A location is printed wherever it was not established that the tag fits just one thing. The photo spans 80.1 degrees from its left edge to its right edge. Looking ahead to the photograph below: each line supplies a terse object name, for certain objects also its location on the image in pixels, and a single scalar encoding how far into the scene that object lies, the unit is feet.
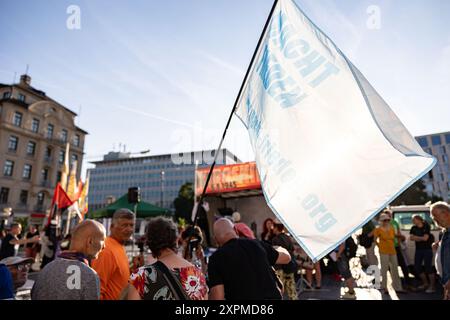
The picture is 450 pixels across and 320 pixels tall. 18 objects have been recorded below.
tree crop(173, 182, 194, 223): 146.20
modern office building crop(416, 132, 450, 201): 216.13
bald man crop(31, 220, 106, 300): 6.21
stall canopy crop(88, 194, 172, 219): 35.12
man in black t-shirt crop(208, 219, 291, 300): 7.15
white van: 25.07
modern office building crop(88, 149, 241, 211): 292.61
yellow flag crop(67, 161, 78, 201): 38.68
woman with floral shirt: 5.71
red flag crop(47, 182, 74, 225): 32.91
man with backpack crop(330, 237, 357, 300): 20.51
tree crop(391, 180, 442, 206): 110.11
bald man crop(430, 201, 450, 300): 9.78
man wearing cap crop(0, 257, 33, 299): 6.81
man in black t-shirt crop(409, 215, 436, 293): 20.89
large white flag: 5.81
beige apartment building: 111.75
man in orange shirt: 8.13
